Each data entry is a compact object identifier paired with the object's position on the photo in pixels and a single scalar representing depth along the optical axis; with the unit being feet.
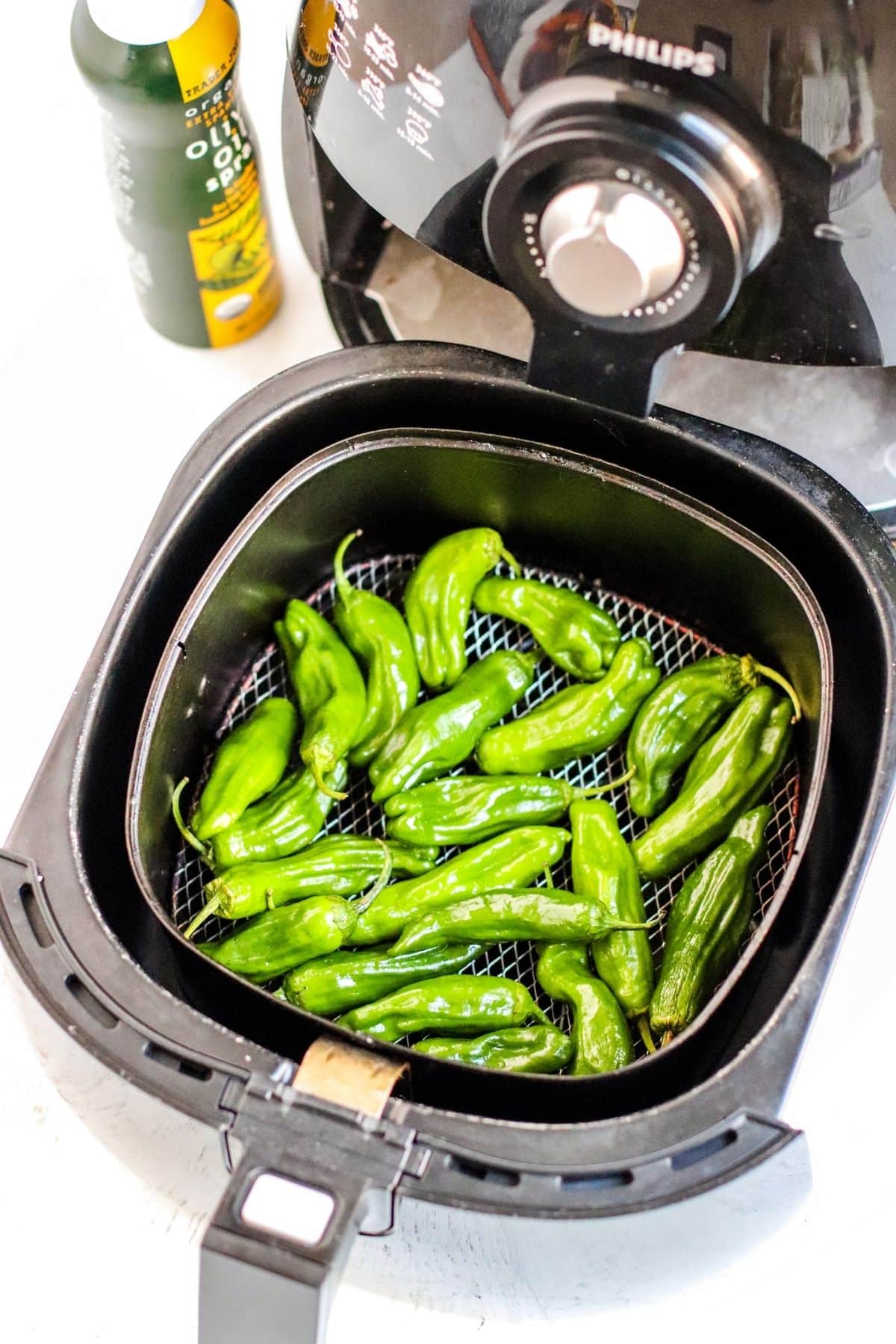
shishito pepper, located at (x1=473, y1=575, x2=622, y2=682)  3.51
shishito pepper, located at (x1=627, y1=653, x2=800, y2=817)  3.41
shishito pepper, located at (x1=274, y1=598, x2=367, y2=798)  3.39
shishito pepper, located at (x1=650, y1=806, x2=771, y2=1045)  3.07
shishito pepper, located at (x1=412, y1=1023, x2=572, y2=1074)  3.02
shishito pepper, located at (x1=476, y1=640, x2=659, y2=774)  3.43
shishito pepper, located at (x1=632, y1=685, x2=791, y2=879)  3.28
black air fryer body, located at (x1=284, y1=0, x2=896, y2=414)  2.23
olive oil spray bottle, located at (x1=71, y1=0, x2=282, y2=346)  3.22
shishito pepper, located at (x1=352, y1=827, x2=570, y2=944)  3.24
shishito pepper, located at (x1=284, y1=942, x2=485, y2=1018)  3.14
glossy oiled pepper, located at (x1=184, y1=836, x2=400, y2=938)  3.19
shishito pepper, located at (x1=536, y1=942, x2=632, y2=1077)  3.00
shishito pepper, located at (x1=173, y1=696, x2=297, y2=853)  3.31
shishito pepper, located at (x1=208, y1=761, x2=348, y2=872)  3.29
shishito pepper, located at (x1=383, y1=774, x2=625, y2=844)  3.34
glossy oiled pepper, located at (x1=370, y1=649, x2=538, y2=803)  3.41
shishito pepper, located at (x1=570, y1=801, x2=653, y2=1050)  3.14
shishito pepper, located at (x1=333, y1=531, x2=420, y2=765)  3.52
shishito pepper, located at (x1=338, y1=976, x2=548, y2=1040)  3.06
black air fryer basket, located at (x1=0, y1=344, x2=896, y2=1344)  2.30
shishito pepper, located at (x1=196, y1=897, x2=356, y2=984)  3.12
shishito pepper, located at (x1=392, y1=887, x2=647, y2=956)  3.11
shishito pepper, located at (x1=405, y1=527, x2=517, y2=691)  3.55
